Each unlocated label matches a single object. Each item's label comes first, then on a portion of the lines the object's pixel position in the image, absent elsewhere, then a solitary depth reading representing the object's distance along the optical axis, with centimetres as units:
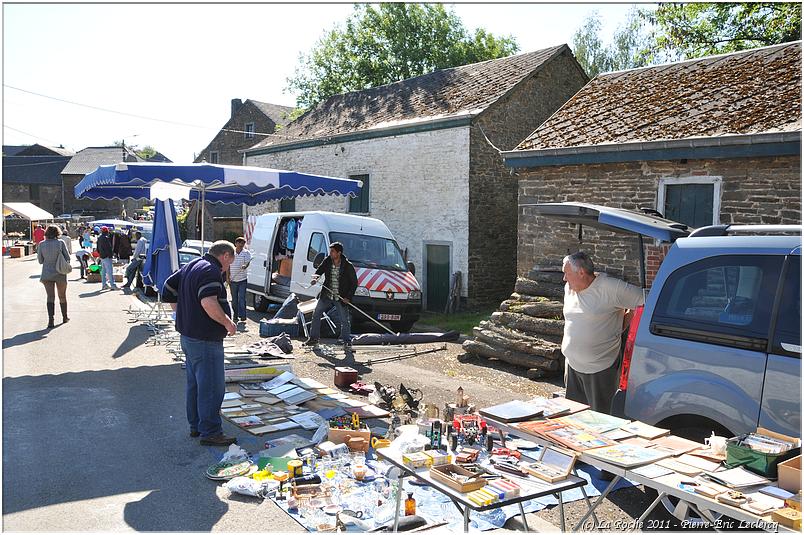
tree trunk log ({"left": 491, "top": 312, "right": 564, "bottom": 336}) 995
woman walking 1198
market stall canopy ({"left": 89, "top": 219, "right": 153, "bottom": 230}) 2928
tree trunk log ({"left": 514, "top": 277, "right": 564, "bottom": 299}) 1083
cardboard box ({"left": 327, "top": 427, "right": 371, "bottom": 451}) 593
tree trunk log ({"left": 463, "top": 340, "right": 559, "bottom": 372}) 952
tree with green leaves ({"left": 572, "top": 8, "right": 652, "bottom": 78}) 3712
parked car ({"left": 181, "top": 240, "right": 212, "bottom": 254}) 2051
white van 1281
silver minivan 409
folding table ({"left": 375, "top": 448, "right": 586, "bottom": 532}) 340
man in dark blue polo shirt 594
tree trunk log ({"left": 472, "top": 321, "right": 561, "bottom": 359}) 958
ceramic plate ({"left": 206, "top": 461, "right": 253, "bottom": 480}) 531
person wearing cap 1866
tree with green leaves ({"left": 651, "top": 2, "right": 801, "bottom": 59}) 2147
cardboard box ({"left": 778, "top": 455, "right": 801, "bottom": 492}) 322
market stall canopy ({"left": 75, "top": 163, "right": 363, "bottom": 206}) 1025
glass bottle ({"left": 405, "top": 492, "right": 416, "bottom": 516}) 447
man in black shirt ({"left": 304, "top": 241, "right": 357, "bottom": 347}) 1100
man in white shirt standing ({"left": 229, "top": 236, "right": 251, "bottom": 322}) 1349
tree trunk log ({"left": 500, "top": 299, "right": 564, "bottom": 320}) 1027
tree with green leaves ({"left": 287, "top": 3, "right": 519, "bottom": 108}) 3744
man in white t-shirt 543
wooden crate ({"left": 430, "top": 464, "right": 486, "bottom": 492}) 351
